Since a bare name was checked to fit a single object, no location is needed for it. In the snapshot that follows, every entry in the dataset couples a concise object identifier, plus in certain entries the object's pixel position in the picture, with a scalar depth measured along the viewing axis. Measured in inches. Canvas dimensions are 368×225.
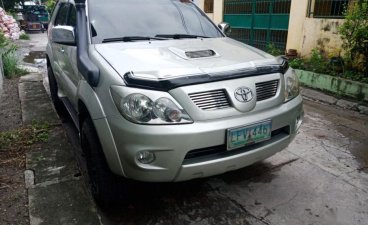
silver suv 81.7
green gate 314.1
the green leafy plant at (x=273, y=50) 306.2
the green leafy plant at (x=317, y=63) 249.6
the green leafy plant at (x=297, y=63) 269.7
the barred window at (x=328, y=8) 253.1
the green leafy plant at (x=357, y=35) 214.4
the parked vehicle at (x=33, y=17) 808.9
